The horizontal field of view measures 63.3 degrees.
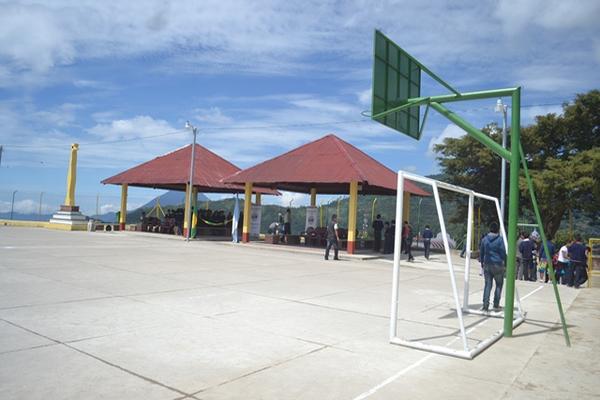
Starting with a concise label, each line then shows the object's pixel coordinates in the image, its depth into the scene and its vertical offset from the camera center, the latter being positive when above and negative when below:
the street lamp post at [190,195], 26.10 +1.55
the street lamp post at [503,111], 21.94 +5.75
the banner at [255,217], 27.91 +0.48
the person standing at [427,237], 21.99 -0.15
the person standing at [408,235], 21.08 -0.09
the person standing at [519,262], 16.61 -0.81
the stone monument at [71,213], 32.56 +0.23
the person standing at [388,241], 24.23 -0.45
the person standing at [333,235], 19.11 -0.24
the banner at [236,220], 26.59 +0.24
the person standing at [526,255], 16.23 -0.55
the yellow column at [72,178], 33.41 +2.64
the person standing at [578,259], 15.90 -0.57
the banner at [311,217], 27.06 +0.62
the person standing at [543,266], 16.93 -0.99
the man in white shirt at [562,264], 16.62 -0.81
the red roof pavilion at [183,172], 30.20 +3.25
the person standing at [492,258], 8.98 -0.39
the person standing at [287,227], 28.03 -0.01
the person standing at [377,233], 25.17 -0.09
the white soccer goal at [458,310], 6.38 -1.11
